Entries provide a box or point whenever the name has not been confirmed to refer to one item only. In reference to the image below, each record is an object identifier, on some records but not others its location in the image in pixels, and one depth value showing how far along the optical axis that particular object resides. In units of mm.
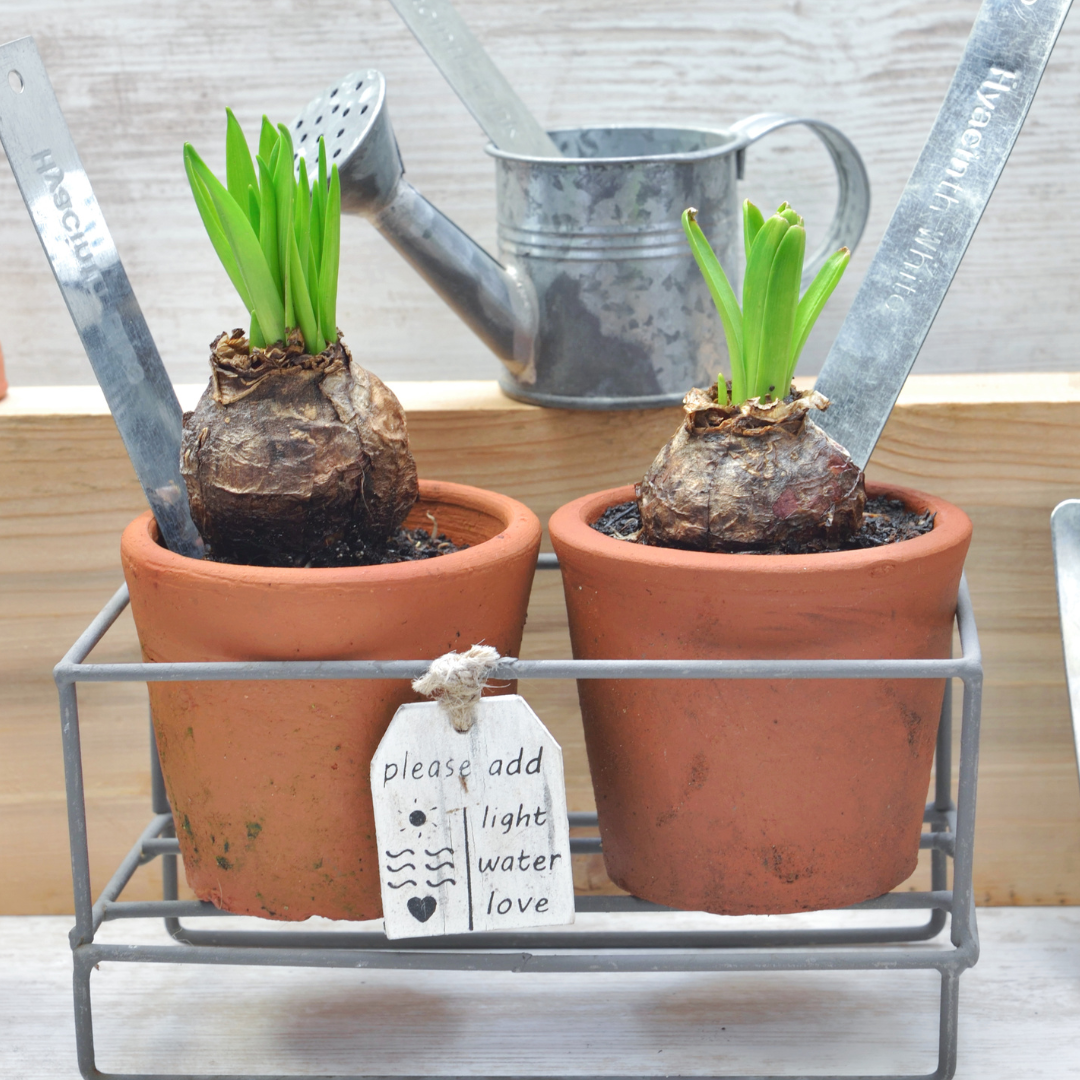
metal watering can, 608
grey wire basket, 487
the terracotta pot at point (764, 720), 489
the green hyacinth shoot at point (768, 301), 492
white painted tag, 490
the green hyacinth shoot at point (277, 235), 492
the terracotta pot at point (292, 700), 488
